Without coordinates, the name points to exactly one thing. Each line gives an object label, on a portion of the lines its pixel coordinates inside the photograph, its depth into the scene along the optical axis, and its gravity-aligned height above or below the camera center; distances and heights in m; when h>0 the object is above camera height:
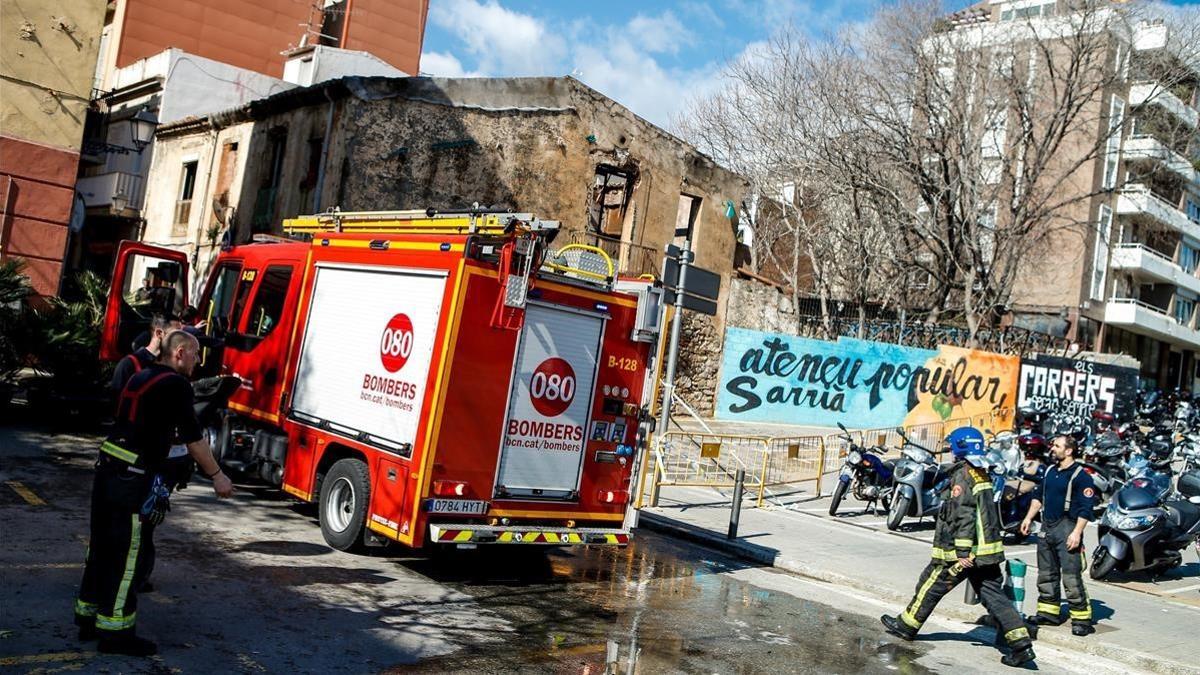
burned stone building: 21.88 +4.52
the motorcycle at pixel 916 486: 13.27 -0.81
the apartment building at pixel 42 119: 17.16 +3.01
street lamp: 22.30 +4.15
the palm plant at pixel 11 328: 13.07 -0.52
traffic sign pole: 12.84 +0.70
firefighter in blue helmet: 7.55 -0.92
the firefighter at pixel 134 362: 6.85 -0.39
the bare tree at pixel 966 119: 26.53 +8.46
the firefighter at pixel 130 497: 5.38 -1.05
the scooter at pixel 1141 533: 10.81 -0.79
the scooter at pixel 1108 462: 12.75 -0.11
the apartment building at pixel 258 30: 32.69 +10.05
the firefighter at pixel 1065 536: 8.73 -0.79
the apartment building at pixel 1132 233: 27.00 +9.08
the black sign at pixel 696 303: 12.81 +1.13
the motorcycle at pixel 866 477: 14.04 -0.85
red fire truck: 7.93 -0.25
